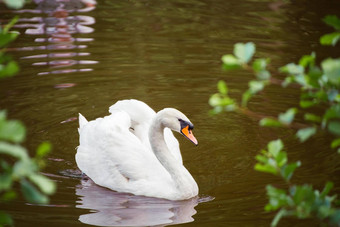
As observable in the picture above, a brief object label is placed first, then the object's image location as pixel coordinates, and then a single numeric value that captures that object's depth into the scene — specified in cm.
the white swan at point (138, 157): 1301
